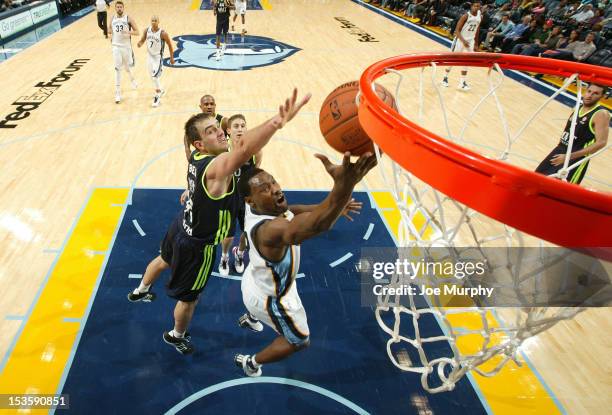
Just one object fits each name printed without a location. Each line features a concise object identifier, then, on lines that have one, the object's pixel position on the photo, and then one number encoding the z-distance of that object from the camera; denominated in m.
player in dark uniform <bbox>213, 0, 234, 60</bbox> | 10.22
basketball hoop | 1.33
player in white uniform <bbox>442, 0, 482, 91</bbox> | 8.49
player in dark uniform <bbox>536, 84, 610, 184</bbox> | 3.94
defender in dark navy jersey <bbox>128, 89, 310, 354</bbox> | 2.75
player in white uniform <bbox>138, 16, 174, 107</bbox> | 6.97
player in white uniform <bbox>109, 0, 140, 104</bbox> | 7.20
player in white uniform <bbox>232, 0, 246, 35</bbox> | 13.31
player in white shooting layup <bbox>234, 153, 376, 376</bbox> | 1.89
